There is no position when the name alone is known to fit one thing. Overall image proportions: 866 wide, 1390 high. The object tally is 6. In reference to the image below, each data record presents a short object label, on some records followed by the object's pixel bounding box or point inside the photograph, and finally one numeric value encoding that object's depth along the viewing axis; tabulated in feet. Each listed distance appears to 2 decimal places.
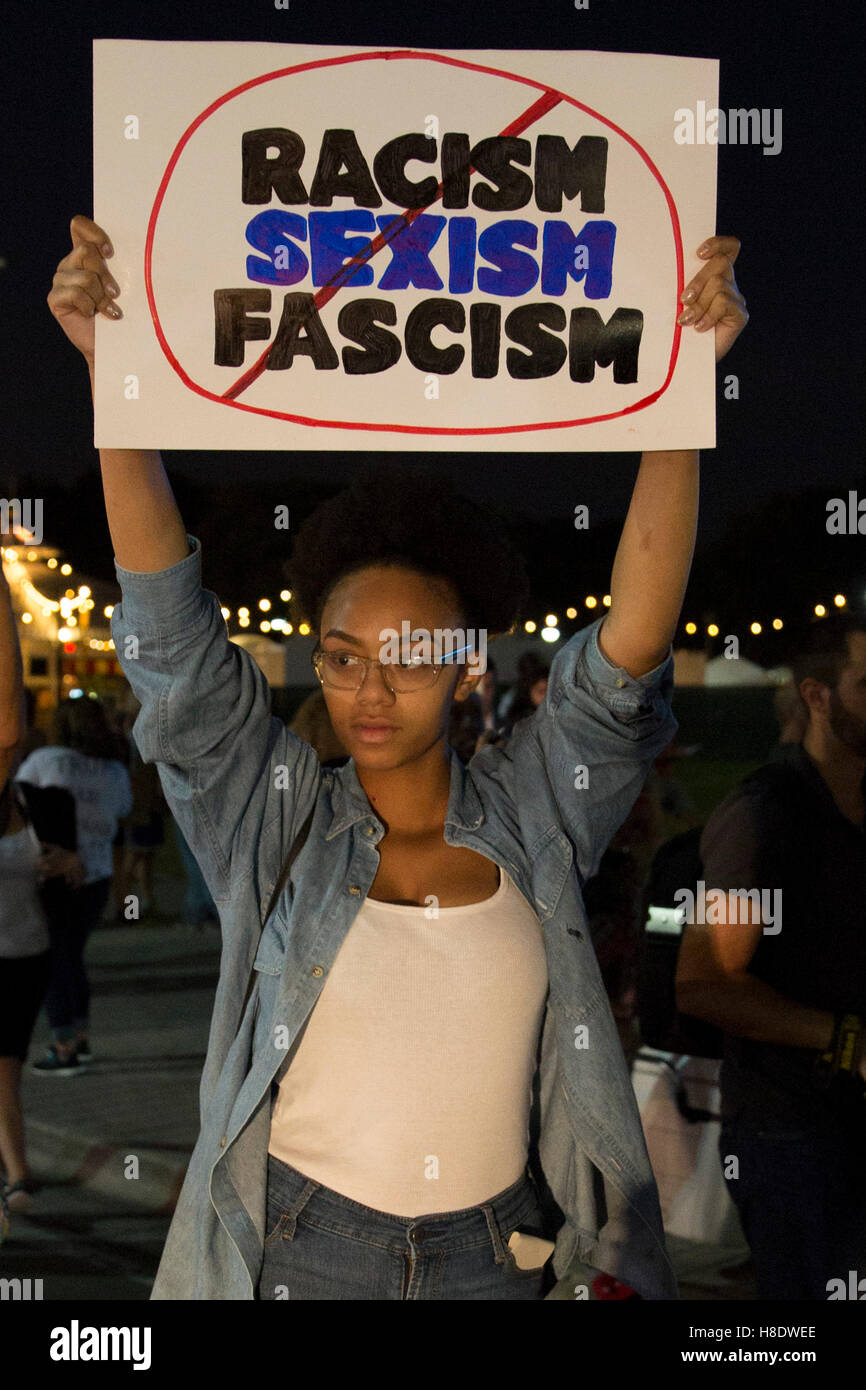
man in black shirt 10.34
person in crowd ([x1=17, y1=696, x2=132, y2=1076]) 24.67
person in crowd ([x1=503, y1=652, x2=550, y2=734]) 24.91
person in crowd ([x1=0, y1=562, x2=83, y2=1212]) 18.12
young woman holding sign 6.56
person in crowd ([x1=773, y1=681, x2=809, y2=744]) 12.11
